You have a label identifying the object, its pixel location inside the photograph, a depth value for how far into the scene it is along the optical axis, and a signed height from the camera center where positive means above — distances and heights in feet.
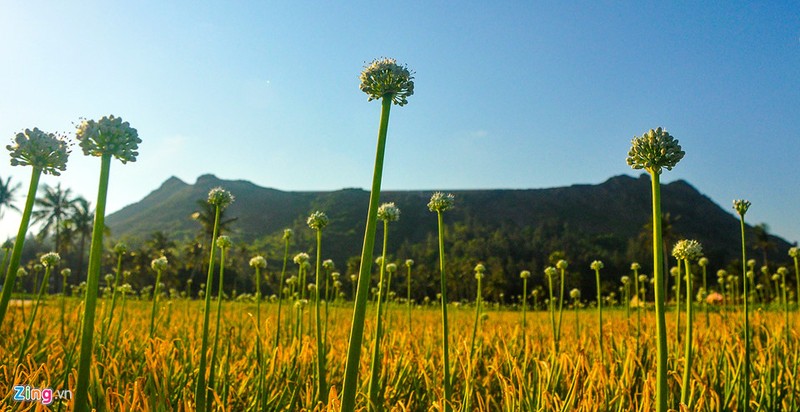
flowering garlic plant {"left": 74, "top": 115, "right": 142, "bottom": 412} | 1.49 +0.32
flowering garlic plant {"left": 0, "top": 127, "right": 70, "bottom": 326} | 2.03 +0.41
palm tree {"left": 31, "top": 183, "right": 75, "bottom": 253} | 176.51 +20.00
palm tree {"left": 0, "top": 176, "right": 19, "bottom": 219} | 157.45 +19.96
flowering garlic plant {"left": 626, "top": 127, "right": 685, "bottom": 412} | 1.69 +0.41
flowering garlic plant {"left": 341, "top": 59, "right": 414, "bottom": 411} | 1.45 +0.01
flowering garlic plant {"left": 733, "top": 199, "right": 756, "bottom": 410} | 2.94 -0.33
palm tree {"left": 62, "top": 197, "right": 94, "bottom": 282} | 183.94 +19.24
